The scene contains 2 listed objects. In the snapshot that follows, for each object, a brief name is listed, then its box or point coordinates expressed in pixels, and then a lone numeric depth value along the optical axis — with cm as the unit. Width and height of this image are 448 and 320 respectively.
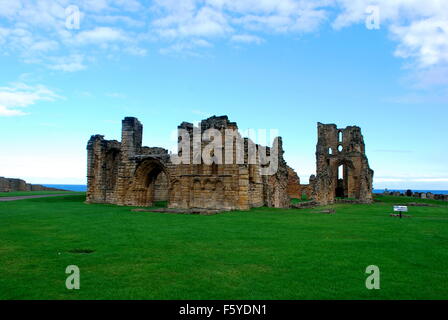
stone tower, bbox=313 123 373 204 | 3962
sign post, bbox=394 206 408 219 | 1509
